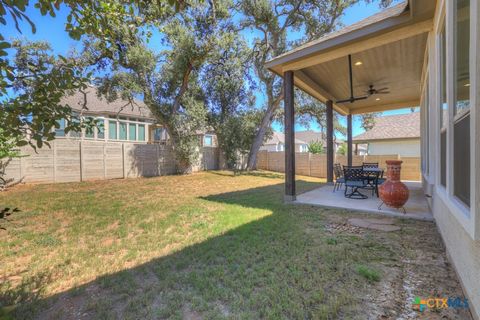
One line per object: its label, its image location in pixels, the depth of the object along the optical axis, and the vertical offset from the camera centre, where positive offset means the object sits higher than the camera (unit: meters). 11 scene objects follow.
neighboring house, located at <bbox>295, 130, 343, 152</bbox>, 40.94 +3.96
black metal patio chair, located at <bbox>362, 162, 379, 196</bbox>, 6.69 -0.61
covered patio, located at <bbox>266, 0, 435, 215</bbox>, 4.54 +2.47
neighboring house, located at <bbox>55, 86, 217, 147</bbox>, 16.02 +2.86
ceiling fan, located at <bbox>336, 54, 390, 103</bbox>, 6.01 +2.32
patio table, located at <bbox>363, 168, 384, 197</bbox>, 6.66 -0.52
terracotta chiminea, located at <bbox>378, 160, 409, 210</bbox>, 4.87 -0.68
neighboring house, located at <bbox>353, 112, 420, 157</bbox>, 16.46 +1.48
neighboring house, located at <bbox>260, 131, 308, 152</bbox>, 35.00 +2.05
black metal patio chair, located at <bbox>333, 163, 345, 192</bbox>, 8.19 -0.56
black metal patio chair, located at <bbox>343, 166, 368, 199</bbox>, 6.66 -0.58
